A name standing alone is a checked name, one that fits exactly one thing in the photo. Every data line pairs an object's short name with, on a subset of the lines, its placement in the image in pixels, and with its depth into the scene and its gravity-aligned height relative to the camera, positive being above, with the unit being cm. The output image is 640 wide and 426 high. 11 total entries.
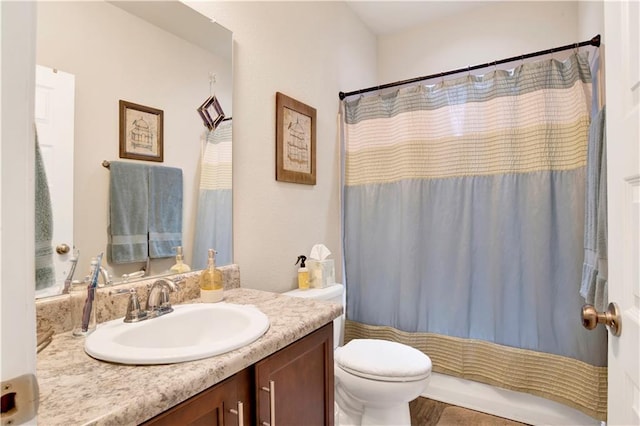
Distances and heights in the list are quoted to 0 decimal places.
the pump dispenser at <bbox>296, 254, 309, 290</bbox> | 172 -34
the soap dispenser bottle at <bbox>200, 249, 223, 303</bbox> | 115 -26
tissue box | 175 -32
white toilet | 138 -72
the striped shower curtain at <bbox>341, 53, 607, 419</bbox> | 162 -5
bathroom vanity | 53 -32
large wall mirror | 90 +41
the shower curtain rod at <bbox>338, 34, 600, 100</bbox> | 155 +87
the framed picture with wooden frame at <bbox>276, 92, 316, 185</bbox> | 167 +42
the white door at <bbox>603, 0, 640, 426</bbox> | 61 +4
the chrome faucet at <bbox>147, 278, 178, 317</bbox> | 99 -26
